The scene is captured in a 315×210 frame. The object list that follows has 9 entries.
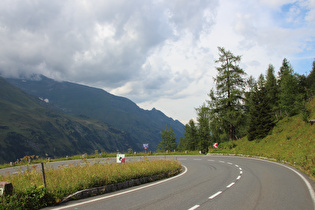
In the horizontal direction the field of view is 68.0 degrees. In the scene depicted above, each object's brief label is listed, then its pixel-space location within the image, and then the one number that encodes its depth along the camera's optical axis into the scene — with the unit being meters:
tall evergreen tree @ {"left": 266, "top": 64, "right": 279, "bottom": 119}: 53.47
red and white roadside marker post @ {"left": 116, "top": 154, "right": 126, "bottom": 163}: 14.38
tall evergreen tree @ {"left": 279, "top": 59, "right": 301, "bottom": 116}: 36.86
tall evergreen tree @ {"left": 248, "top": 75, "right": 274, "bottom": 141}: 32.41
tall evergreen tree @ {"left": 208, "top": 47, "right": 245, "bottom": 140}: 35.91
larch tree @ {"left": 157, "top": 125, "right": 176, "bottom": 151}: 79.62
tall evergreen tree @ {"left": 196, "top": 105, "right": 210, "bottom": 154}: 58.86
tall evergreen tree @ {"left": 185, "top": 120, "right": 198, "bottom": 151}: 76.62
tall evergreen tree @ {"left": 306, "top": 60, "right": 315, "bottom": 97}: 65.41
